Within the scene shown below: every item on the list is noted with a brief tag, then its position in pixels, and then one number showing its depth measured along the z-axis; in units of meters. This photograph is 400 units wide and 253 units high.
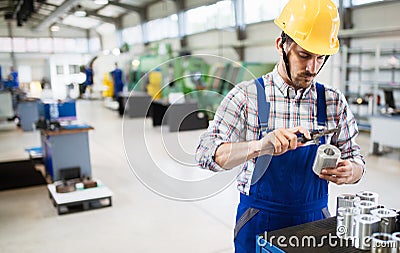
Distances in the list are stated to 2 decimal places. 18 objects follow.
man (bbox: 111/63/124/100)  11.19
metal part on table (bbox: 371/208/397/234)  1.00
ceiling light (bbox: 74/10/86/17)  12.02
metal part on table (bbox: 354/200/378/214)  1.06
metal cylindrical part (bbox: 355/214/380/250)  0.96
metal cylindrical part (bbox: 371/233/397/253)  0.91
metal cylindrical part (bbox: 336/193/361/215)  1.13
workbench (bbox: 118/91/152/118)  8.98
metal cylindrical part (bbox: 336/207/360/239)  1.01
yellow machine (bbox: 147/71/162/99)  10.04
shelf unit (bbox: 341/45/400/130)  6.33
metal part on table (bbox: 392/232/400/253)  0.92
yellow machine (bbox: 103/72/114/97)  12.80
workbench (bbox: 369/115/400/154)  4.94
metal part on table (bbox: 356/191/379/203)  1.17
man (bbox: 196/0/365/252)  1.12
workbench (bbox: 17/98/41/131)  7.90
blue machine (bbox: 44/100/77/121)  4.13
